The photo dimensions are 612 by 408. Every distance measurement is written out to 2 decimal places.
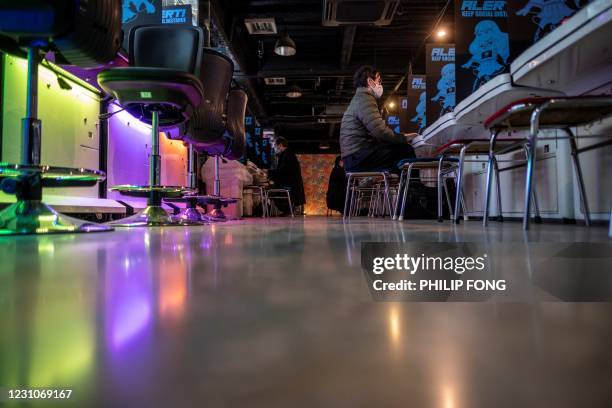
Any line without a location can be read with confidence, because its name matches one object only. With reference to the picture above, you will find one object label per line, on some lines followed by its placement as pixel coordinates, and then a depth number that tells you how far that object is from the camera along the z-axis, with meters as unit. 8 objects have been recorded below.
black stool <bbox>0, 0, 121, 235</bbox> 1.38
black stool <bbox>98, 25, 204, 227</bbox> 1.96
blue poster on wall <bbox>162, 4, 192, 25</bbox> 3.93
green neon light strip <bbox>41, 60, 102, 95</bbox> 2.48
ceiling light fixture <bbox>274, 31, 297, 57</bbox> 6.69
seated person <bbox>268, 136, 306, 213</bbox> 7.79
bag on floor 4.21
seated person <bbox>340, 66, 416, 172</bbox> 3.64
